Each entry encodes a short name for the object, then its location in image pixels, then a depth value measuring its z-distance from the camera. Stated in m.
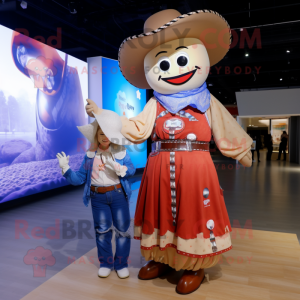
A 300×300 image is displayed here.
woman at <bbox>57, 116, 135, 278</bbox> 1.80
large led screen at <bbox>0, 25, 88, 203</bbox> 4.00
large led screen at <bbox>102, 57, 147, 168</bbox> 5.45
